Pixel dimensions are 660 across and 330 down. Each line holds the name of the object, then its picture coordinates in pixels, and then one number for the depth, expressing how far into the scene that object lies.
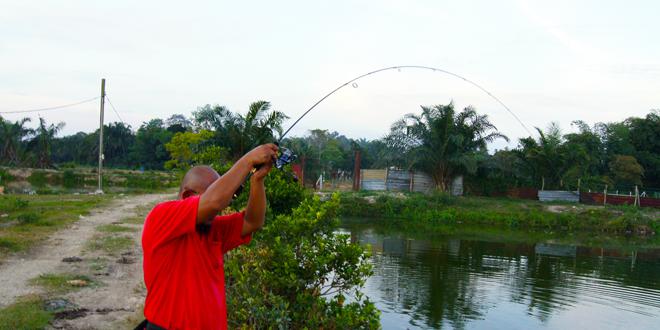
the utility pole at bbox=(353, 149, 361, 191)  35.66
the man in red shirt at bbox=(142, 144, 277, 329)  2.55
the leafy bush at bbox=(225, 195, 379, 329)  5.14
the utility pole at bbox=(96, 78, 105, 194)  27.13
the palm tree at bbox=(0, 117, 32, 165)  44.03
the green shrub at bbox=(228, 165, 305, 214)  7.12
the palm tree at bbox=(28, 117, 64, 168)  44.03
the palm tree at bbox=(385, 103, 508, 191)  33.06
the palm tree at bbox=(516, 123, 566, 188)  34.88
